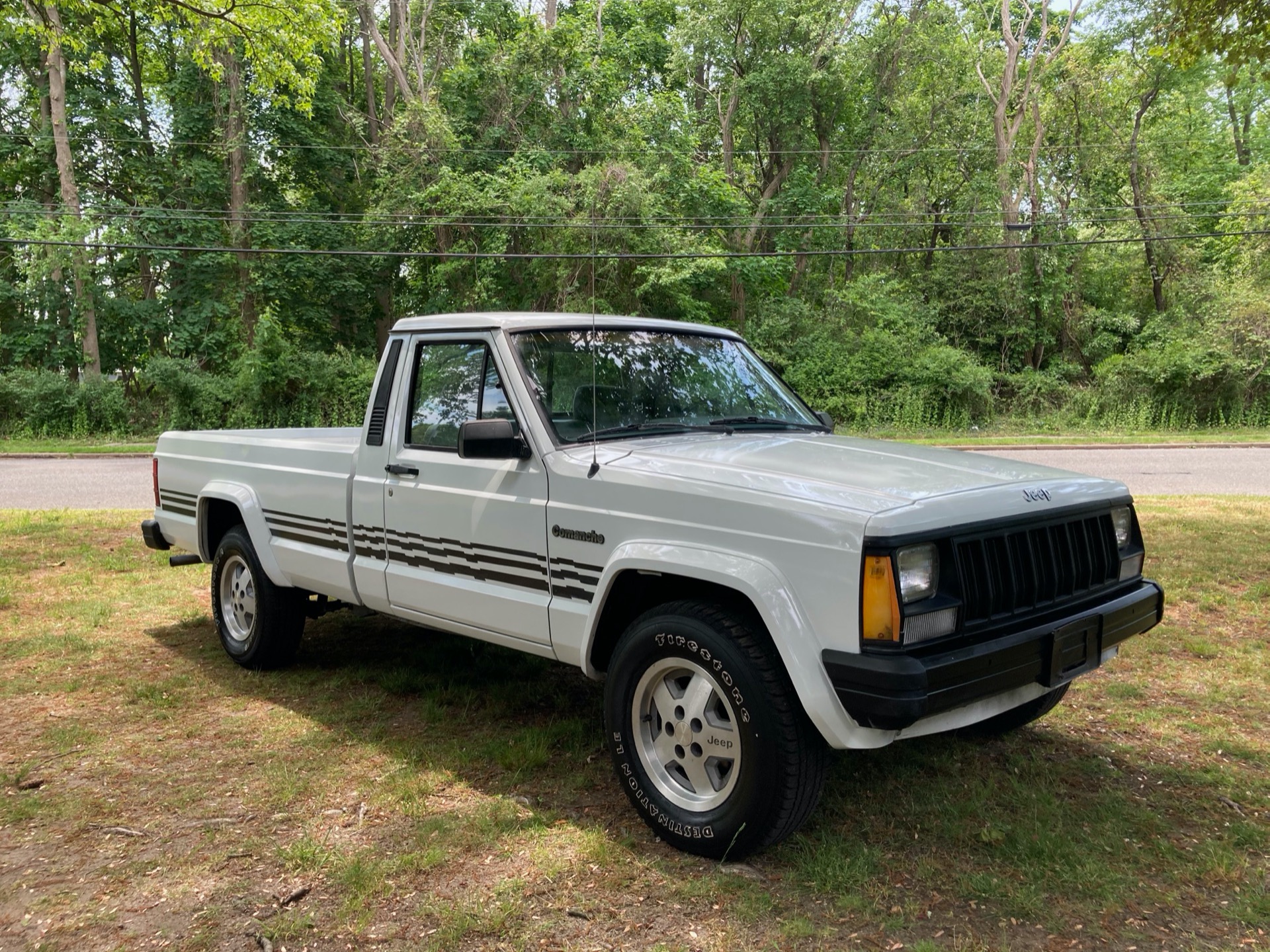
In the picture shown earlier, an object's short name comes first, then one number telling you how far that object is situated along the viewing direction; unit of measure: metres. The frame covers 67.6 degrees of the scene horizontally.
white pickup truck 3.04
